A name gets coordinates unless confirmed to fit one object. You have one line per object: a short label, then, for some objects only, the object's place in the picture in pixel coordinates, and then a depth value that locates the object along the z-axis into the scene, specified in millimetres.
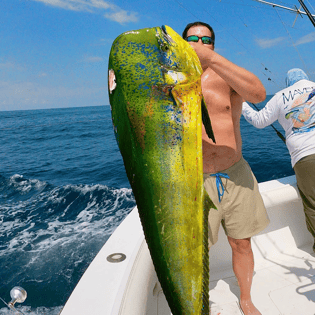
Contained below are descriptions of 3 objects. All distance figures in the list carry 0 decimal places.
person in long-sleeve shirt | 2498
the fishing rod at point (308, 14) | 4152
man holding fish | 1822
